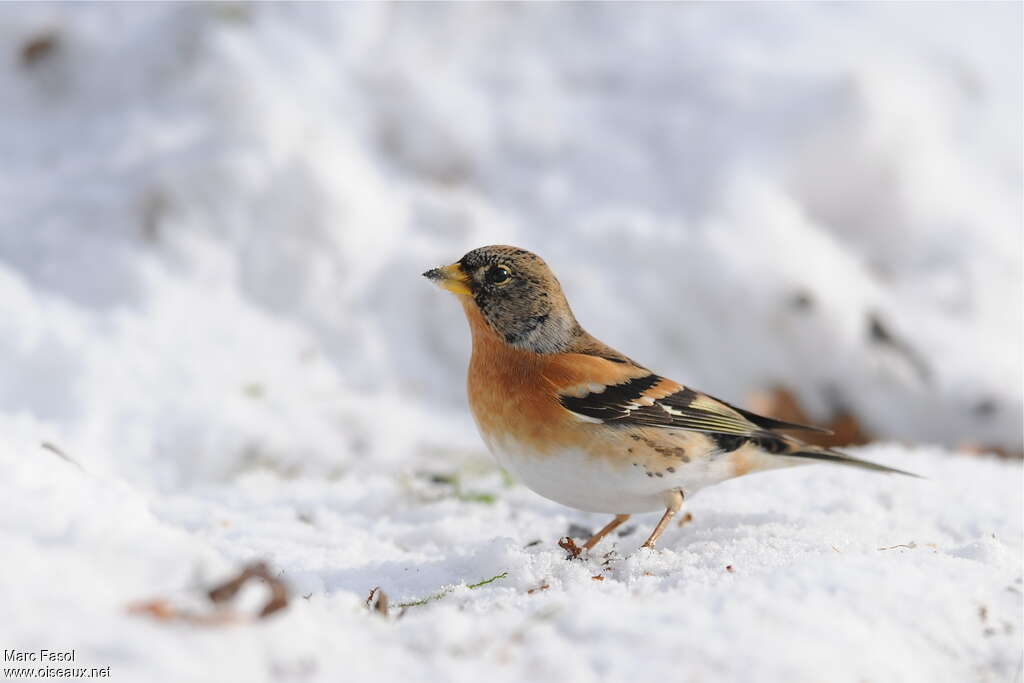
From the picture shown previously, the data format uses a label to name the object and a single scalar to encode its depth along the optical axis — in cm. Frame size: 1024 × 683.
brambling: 636
